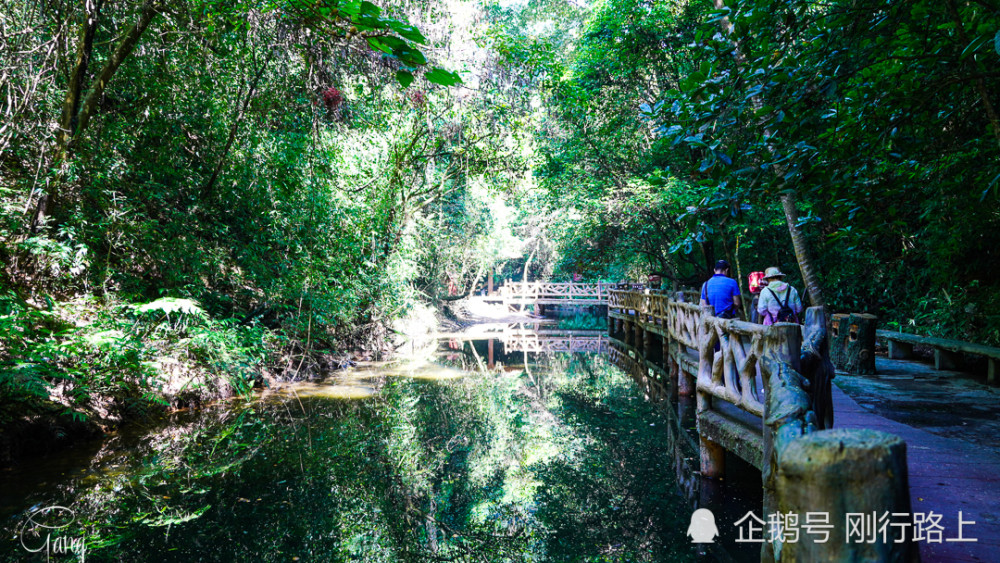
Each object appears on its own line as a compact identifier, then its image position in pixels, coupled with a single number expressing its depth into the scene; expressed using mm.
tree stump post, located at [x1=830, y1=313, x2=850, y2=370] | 9477
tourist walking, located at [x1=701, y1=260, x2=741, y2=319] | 7898
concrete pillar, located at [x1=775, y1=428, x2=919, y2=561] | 1518
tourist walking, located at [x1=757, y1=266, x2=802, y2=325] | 6641
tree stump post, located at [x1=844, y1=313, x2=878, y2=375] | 8565
